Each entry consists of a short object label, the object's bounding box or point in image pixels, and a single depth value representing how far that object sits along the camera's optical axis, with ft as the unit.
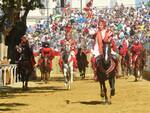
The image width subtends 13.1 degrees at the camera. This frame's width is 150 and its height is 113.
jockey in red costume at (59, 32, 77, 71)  86.58
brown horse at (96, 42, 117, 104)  58.49
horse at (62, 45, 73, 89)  86.43
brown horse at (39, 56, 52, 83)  107.55
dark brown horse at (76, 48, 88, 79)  133.55
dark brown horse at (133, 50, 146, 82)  109.49
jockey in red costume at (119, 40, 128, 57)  128.85
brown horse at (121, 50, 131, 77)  129.29
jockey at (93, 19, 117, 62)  58.61
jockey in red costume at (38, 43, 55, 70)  106.11
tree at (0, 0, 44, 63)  87.30
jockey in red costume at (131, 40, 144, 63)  109.29
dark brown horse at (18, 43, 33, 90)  86.38
